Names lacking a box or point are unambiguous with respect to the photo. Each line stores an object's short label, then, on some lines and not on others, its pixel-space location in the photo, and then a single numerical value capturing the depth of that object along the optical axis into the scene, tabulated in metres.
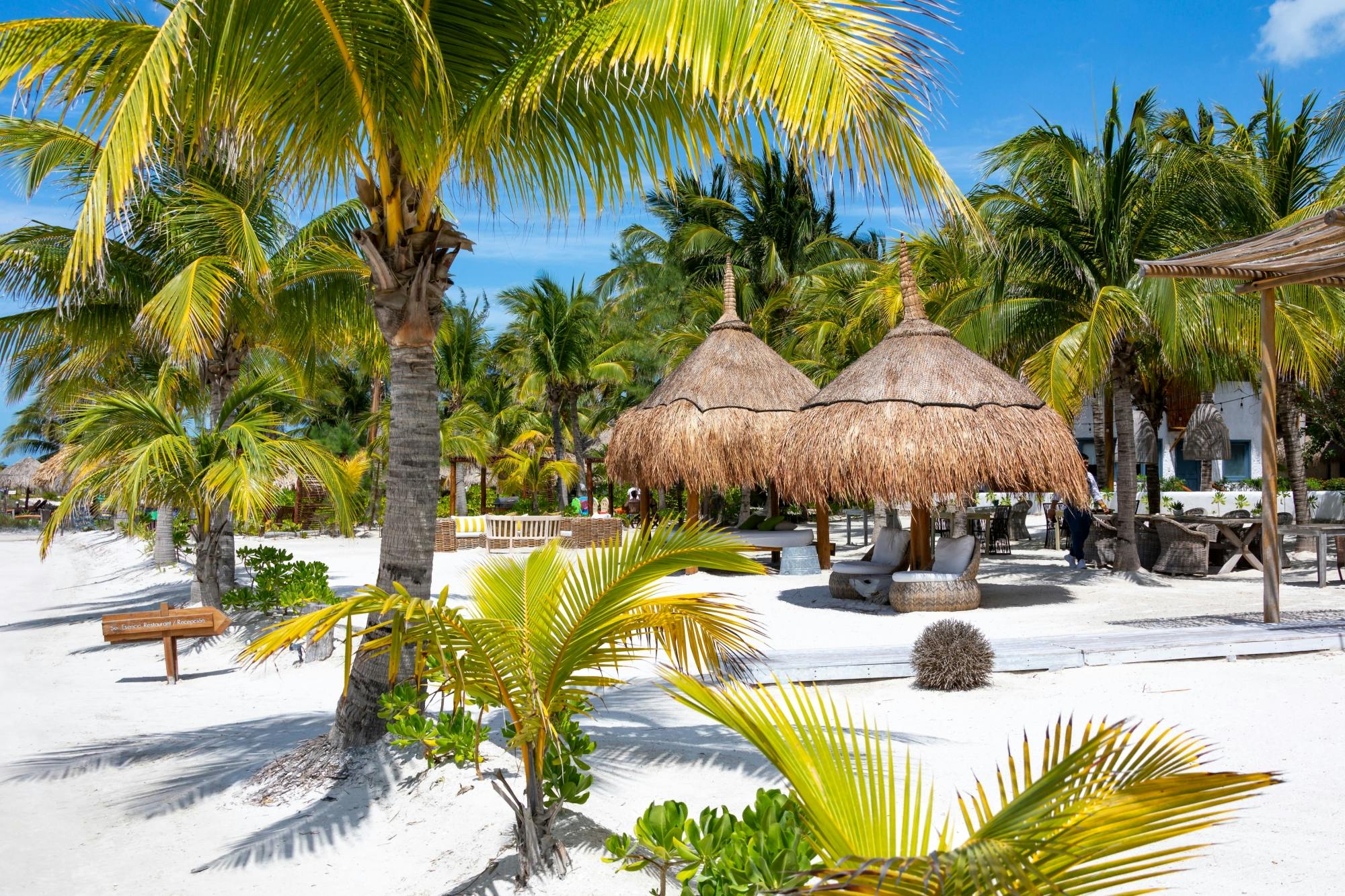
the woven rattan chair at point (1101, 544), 14.72
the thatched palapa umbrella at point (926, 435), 10.78
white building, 31.61
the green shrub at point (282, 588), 10.80
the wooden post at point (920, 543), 11.81
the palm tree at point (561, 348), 29.12
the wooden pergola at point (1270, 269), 7.63
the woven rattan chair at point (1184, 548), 12.98
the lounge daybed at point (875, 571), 11.71
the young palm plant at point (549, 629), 3.68
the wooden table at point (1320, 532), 10.98
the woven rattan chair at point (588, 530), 21.20
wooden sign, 8.71
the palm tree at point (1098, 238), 12.46
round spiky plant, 6.74
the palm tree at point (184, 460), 9.28
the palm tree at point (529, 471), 30.50
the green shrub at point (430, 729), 4.60
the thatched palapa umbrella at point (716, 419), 14.80
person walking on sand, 14.93
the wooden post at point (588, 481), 28.65
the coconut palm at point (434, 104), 3.74
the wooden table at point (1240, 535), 12.88
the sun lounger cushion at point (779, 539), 16.19
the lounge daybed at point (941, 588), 10.88
